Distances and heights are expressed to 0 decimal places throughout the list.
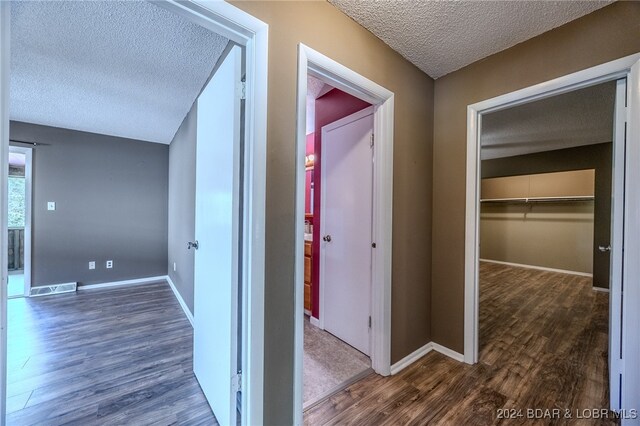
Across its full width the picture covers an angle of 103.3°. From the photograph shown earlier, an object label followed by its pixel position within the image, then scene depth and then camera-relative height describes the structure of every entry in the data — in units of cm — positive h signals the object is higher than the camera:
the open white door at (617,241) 143 -15
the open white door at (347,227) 208 -14
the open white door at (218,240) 125 -17
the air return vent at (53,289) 342 -113
